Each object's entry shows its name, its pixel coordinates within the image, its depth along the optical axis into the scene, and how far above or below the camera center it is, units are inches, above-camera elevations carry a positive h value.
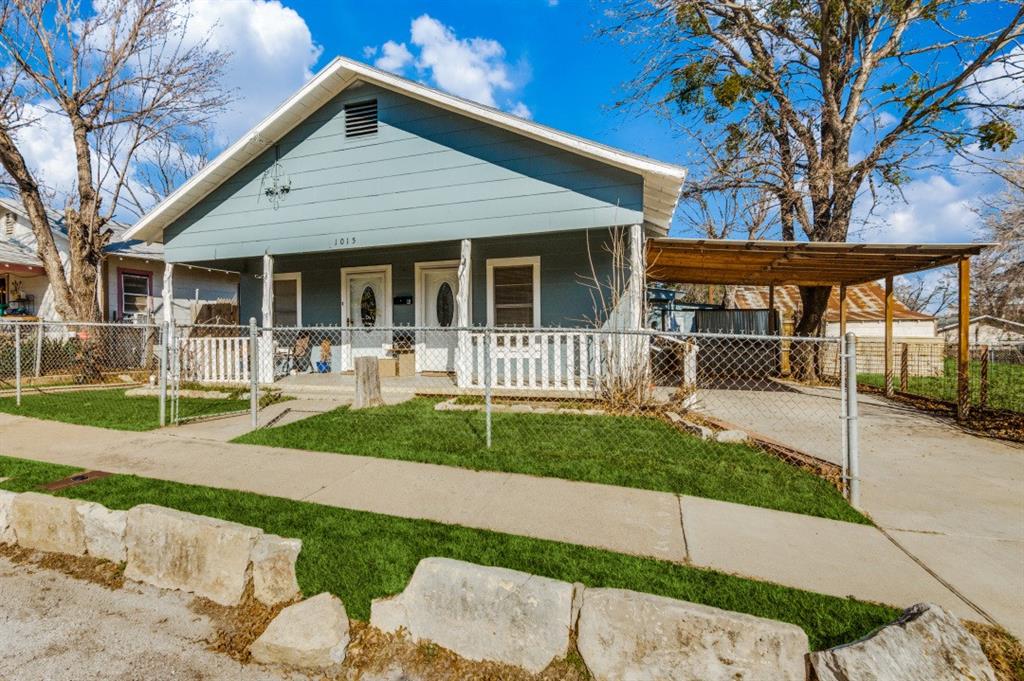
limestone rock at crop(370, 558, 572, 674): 93.7 -55.0
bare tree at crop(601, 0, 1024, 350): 424.2 +227.0
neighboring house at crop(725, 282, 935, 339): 776.9 +38.2
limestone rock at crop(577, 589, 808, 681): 81.1 -52.8
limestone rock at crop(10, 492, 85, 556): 139.3 -53.8
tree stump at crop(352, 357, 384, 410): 305.3 -28.9
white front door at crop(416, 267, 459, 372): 417.1 +18.6
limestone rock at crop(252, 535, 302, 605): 112.6 -54.4
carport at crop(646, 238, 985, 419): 316.2 +56.5
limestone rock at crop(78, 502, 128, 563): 133.3 -53.1
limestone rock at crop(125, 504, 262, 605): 117.6 -53.4
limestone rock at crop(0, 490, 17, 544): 148.6 -56.1
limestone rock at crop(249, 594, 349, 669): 96.6 -60.4
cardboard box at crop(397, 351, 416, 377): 410.6 -22.3
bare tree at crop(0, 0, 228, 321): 473.4 +196.5
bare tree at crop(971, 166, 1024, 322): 711.1 +113.7
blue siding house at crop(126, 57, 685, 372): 318.3 +90.4
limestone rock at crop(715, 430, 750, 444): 230.4 -47.7
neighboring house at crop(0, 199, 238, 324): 588.4 +75.4
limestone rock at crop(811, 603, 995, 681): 75.5 -50.6
